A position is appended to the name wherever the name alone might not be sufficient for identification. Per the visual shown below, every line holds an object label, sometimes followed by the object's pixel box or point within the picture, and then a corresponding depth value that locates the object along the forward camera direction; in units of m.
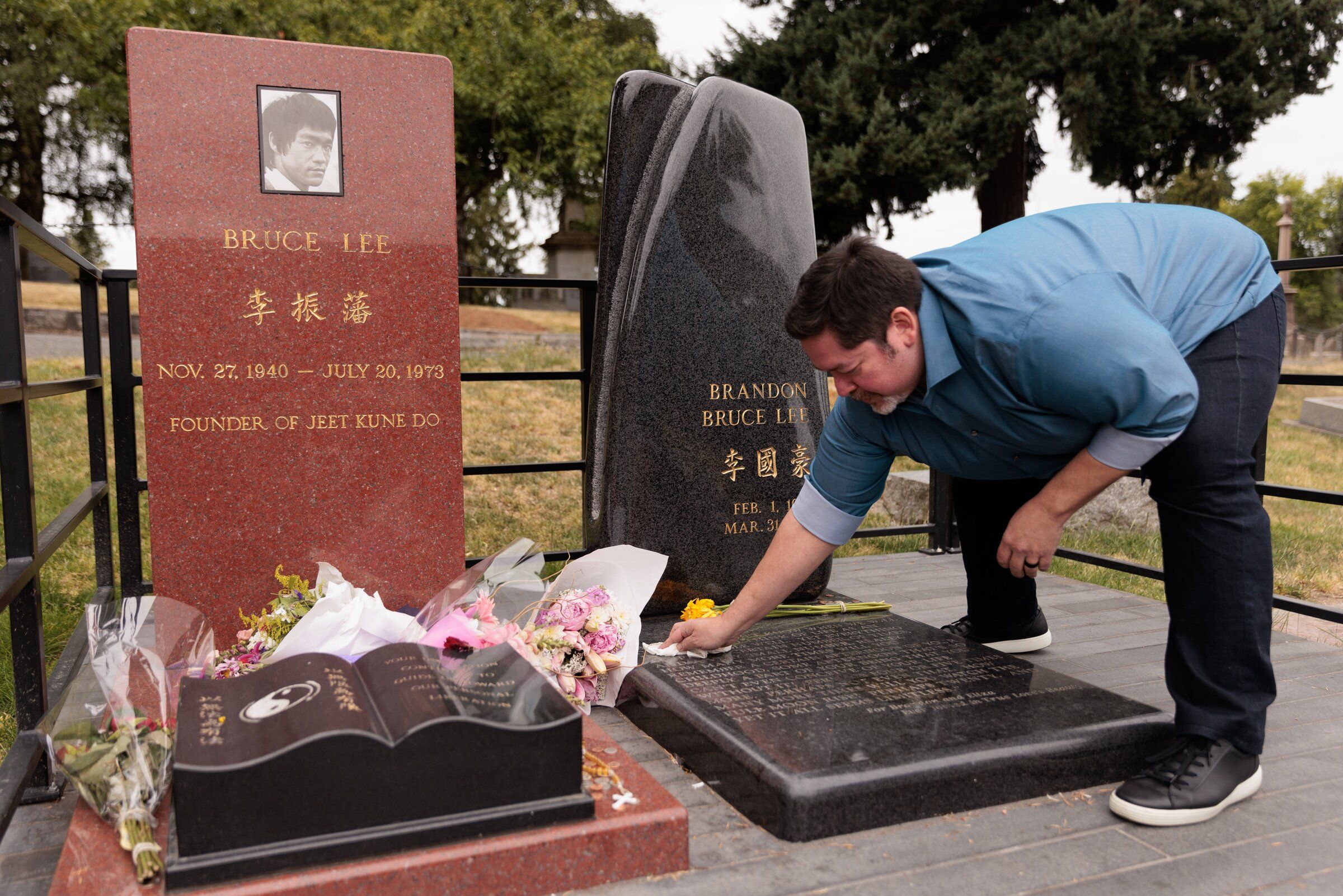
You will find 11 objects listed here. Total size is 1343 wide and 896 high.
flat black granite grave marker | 1.96
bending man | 1.91
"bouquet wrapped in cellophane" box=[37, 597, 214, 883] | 1.79
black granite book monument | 1.61
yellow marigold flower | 3.03
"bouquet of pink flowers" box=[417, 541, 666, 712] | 2.54
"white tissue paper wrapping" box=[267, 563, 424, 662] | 2.49
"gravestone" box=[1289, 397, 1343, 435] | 13.25
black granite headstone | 3.29
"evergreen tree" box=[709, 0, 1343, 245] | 10.93
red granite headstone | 2.77
